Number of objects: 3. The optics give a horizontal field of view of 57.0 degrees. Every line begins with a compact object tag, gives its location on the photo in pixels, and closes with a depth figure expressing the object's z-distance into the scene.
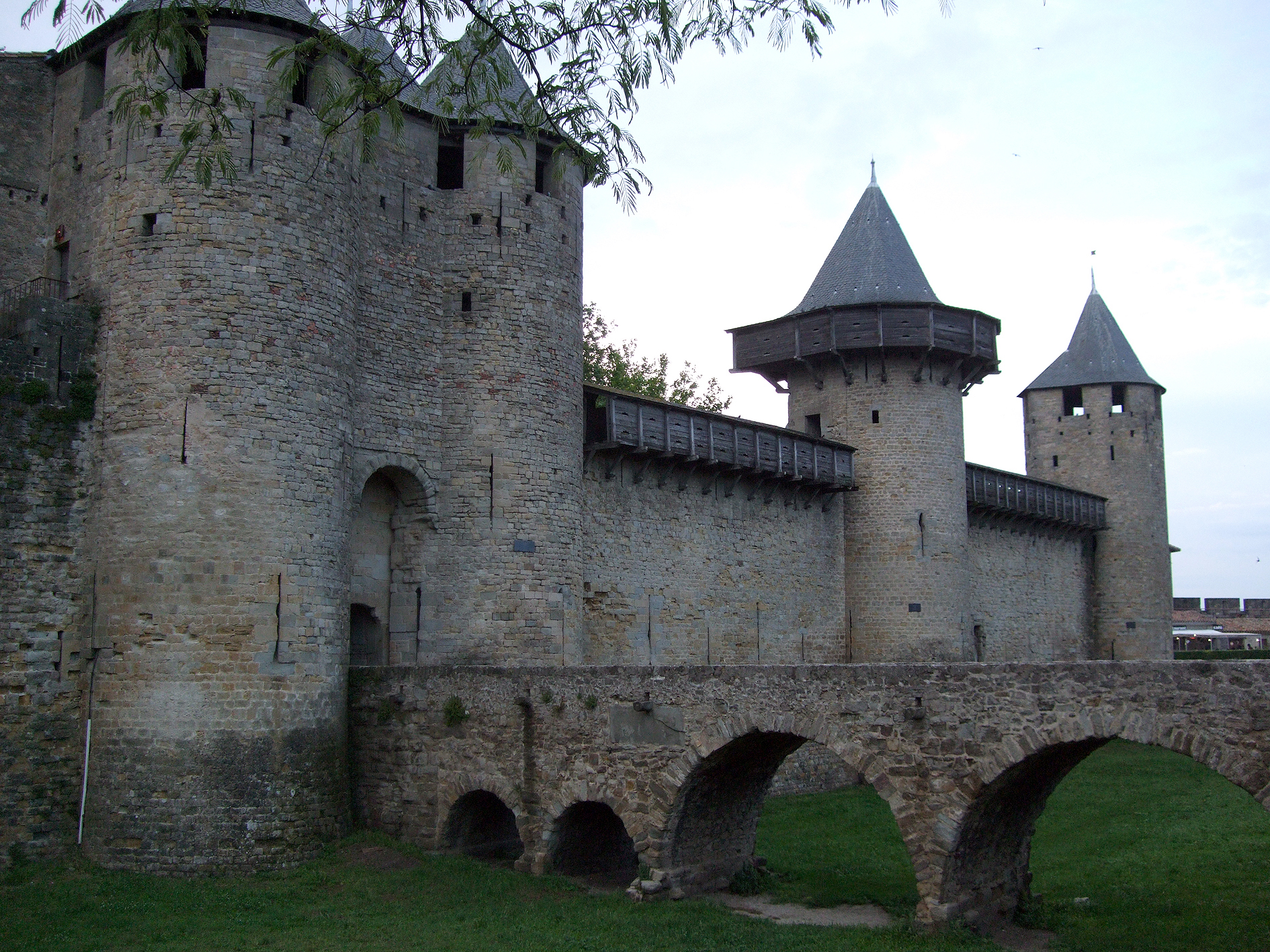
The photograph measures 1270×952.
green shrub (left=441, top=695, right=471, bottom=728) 15.22
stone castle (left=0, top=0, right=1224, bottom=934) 14.25
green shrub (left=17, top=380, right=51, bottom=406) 14.67
